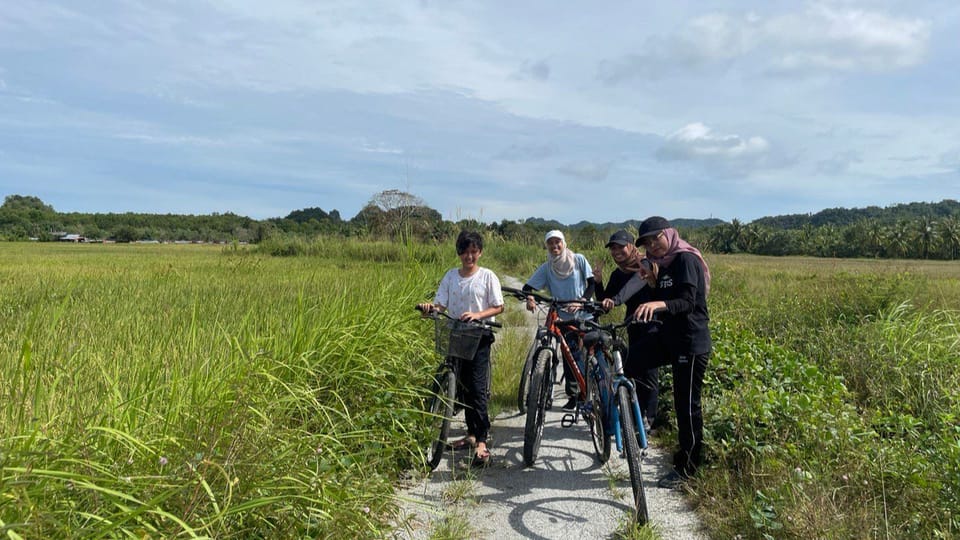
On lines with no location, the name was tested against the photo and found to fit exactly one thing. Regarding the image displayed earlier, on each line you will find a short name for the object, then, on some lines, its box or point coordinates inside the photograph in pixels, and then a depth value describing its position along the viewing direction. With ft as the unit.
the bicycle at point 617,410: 10.14
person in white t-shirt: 13.19
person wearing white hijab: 17.13
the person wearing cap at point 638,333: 13.24
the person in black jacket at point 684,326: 11.79
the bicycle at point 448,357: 12.41
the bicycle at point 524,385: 16.25
